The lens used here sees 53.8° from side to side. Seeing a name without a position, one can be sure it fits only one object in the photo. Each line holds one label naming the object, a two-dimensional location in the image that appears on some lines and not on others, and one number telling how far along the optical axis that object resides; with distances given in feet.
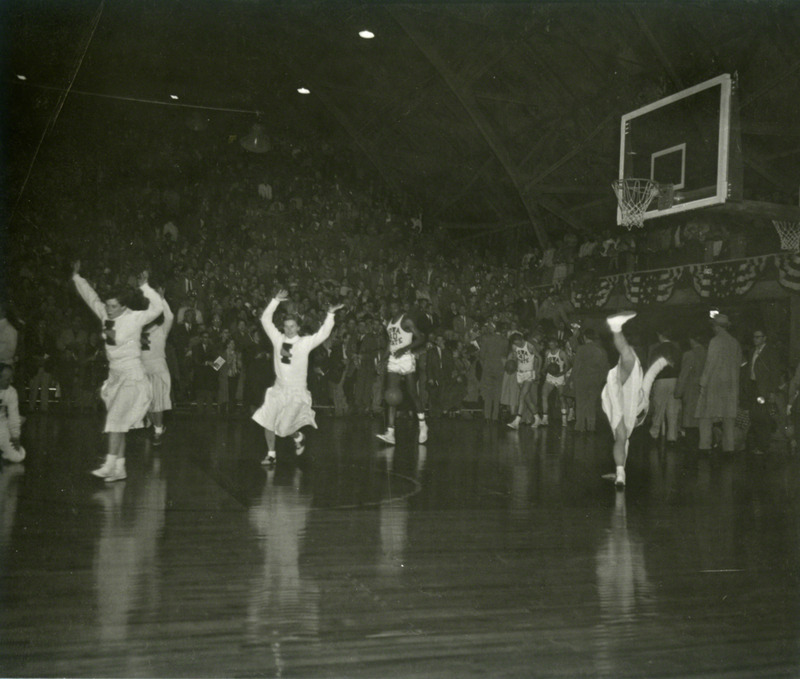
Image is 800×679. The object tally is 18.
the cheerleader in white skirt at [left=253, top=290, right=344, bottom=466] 27.89
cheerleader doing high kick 25.96
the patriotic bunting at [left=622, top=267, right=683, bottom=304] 57.77
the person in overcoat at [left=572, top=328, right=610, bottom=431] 45.91
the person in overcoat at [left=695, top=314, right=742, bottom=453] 37.91
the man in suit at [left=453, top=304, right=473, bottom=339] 59.72
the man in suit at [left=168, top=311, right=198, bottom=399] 52.08
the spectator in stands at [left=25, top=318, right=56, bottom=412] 47.44
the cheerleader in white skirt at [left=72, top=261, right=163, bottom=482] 23.56
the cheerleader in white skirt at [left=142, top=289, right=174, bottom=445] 32.63
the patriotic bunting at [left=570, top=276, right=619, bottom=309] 62.69
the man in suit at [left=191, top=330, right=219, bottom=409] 51.29
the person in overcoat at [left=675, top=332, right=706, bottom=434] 41.14
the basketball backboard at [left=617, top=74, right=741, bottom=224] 33.96
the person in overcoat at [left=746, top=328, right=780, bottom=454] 38.47
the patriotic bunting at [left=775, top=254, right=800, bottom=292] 47.11
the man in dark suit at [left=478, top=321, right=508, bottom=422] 52.70
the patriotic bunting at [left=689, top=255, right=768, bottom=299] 51.16
